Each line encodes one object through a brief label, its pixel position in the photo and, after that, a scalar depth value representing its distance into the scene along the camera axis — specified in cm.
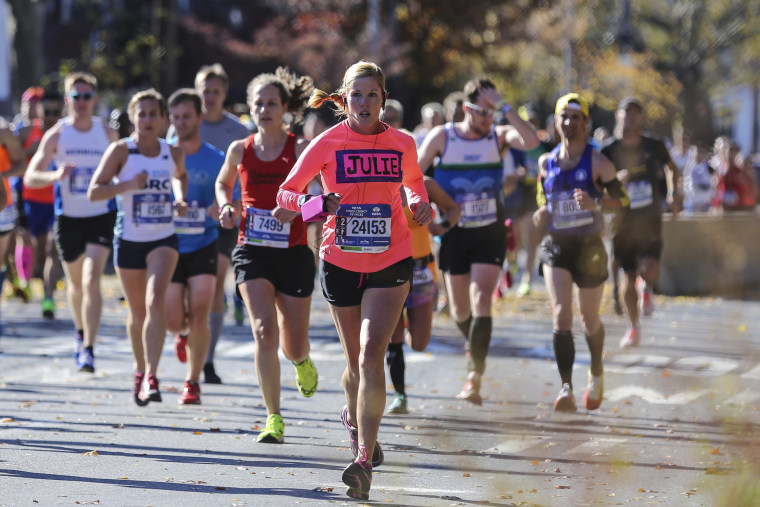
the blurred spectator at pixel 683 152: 4506
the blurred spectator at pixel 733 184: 4594
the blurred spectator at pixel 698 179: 4494
